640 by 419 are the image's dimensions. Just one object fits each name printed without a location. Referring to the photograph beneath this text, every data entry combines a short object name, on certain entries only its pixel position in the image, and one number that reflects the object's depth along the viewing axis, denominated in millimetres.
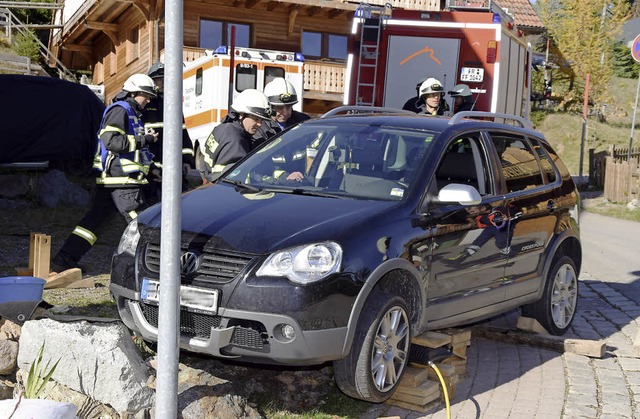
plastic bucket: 5605
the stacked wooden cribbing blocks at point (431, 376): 5434
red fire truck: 13219
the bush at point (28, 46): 33688
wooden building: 27266
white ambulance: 18859
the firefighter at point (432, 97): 10109
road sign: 18969
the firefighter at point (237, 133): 7617
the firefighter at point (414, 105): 11247
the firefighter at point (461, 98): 11680
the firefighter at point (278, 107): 8250
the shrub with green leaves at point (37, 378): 4615
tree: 32094
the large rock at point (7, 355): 5059
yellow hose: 5189
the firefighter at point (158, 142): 8102
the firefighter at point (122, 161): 7734
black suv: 4777
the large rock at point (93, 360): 4738
